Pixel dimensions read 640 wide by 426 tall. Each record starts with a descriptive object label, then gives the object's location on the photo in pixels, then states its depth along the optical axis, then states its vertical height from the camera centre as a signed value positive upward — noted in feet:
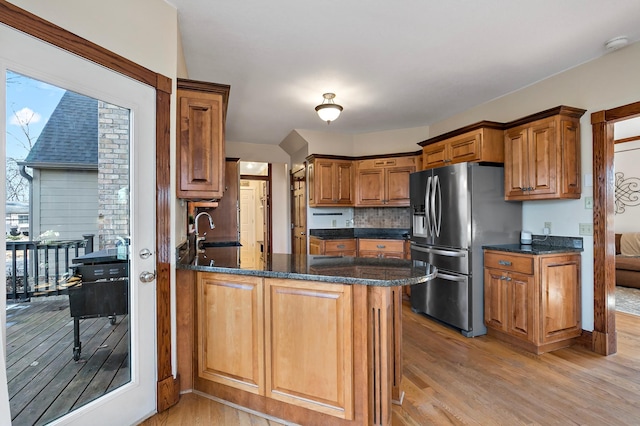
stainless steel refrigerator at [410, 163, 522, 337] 10.69 -0.55
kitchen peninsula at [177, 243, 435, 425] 5.57 -2.23
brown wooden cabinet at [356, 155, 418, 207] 16.26 +1.71
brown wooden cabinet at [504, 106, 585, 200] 9.56 +1.78
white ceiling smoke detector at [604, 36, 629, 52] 8.41 +4.43
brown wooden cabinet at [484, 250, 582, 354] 9.25 -2.52
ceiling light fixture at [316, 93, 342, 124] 11.62 +3.71
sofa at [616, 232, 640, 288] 15.79 -2.25
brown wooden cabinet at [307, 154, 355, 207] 16.69 +1.71
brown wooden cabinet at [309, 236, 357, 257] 16.25 -1.58
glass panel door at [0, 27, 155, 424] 4.54 -0.37
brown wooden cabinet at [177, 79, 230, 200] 7.32 +1.70
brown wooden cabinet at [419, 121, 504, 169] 10.91 +2.43
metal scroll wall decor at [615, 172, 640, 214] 18.75 +1.24
